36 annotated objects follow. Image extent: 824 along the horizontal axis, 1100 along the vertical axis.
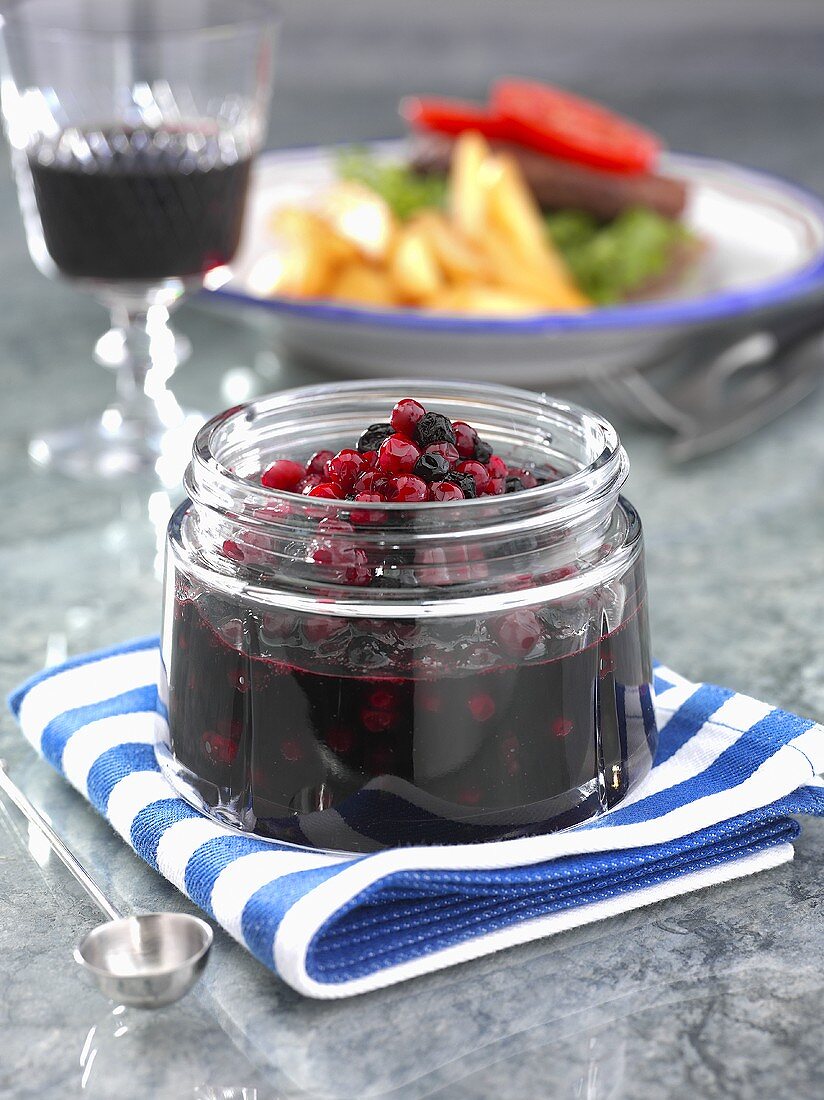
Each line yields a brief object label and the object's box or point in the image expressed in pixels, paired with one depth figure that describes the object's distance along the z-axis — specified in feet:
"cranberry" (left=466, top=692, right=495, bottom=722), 2.06
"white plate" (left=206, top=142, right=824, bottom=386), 2.94
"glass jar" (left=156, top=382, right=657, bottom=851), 2.06
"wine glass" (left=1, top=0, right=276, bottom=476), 2.91
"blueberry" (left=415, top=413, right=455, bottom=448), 2.13
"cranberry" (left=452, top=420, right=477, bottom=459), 2.15
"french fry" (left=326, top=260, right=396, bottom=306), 3.12
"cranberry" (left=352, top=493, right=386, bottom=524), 2.05
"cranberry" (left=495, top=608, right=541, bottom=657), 2.07
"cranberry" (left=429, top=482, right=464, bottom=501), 2.08
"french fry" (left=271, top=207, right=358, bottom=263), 3.14
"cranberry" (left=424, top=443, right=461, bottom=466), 2.11
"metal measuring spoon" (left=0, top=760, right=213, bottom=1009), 1.99
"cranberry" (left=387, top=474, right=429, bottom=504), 2.08
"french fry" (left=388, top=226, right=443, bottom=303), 3.09
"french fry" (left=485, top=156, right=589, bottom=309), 3.29
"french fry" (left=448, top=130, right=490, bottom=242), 3.34
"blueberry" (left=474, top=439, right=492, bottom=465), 2.16
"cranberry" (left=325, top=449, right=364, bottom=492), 2.11
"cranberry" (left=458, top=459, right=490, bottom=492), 2.11
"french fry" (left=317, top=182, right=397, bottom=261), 3.18
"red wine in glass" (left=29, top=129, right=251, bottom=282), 2.90
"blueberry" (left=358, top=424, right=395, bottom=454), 2.16
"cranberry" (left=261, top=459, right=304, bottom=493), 2.17
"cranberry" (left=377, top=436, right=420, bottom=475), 2.10
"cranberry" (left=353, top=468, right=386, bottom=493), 2.09
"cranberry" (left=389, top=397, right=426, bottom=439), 2.14
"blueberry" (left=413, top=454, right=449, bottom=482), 2.10
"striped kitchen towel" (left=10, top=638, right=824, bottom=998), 2.02
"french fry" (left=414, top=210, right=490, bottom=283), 3.15
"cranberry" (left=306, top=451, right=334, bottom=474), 2.17
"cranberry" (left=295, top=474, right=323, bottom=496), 2.13
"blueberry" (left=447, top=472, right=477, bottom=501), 2.10
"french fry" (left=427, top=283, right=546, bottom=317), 3.02
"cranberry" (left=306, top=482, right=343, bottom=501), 2.10
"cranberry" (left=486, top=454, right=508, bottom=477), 2.14
